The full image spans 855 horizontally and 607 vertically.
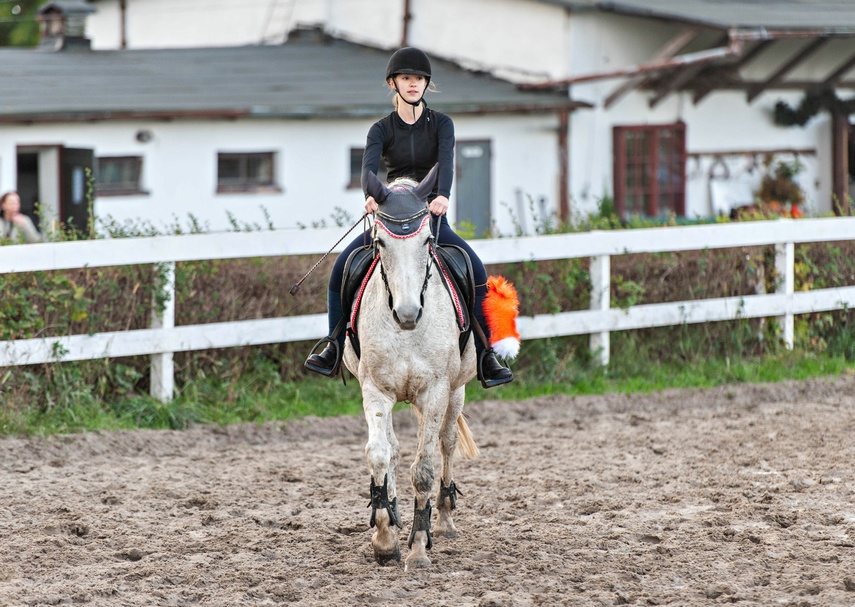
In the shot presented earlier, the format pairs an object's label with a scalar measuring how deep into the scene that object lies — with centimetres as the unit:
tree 8200
